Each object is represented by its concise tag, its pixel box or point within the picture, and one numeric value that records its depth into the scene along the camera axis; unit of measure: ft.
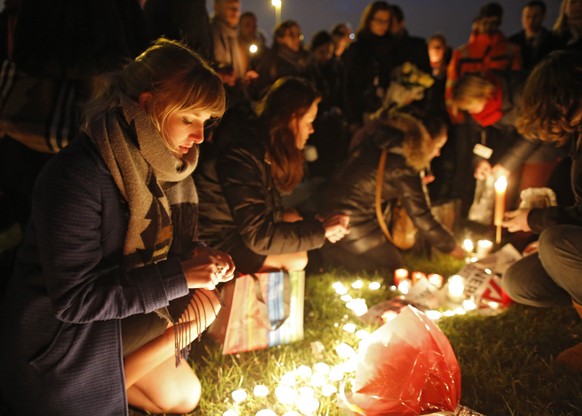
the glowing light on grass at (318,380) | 7.71
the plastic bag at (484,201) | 13.61
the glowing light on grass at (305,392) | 7.18
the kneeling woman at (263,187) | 8.86
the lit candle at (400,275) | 11.60
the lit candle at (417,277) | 11.12
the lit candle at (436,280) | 11.34
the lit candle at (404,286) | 11.09
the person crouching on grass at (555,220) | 7.88
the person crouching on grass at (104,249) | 5.37
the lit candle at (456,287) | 10.47
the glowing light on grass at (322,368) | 7.96
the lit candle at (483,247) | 11.96
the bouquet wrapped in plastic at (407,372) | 6.19
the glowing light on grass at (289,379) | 7.72
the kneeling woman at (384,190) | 11.68
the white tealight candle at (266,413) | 6.84
